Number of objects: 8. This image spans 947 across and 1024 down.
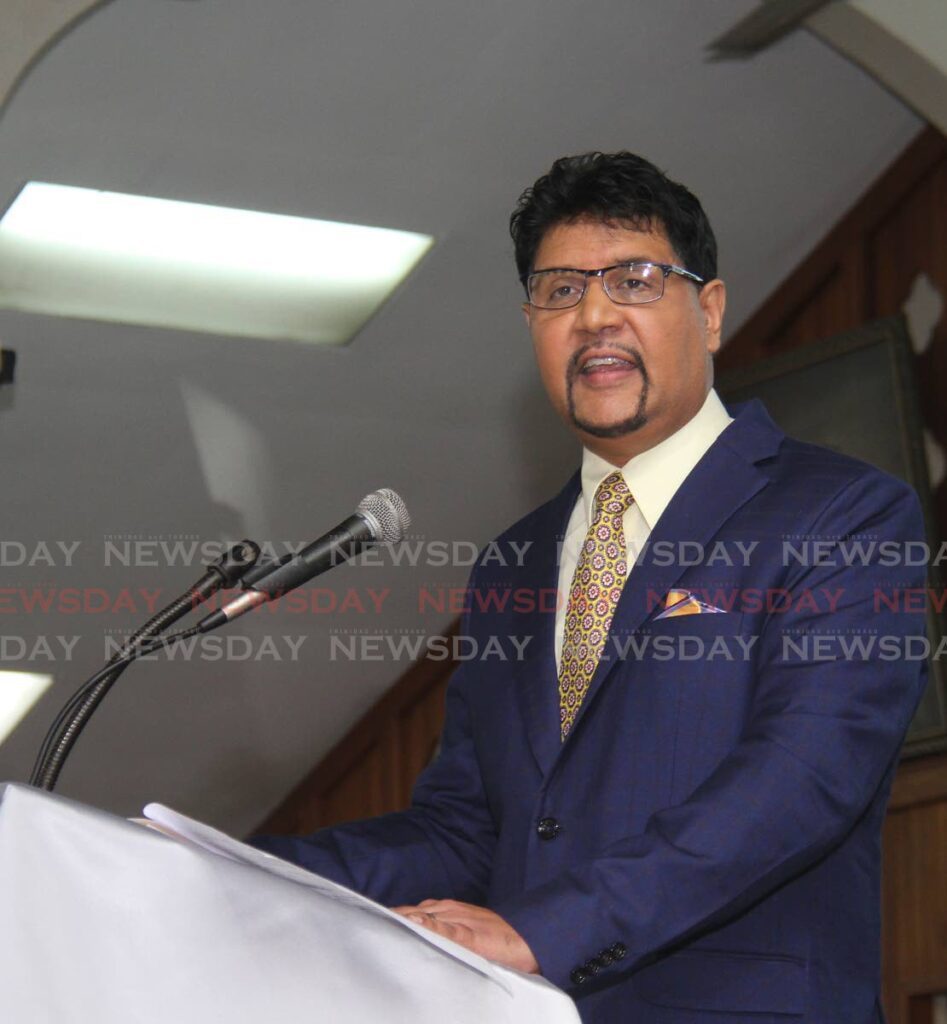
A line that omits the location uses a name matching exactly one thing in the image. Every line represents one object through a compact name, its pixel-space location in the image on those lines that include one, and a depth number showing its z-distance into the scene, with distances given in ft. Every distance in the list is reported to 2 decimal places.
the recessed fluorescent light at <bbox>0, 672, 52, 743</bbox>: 15.47
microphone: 7.56
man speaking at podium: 7.50
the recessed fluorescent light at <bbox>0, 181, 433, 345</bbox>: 12.69
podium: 6.35
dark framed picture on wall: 12.34
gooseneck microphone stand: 7.35
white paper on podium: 6.51
